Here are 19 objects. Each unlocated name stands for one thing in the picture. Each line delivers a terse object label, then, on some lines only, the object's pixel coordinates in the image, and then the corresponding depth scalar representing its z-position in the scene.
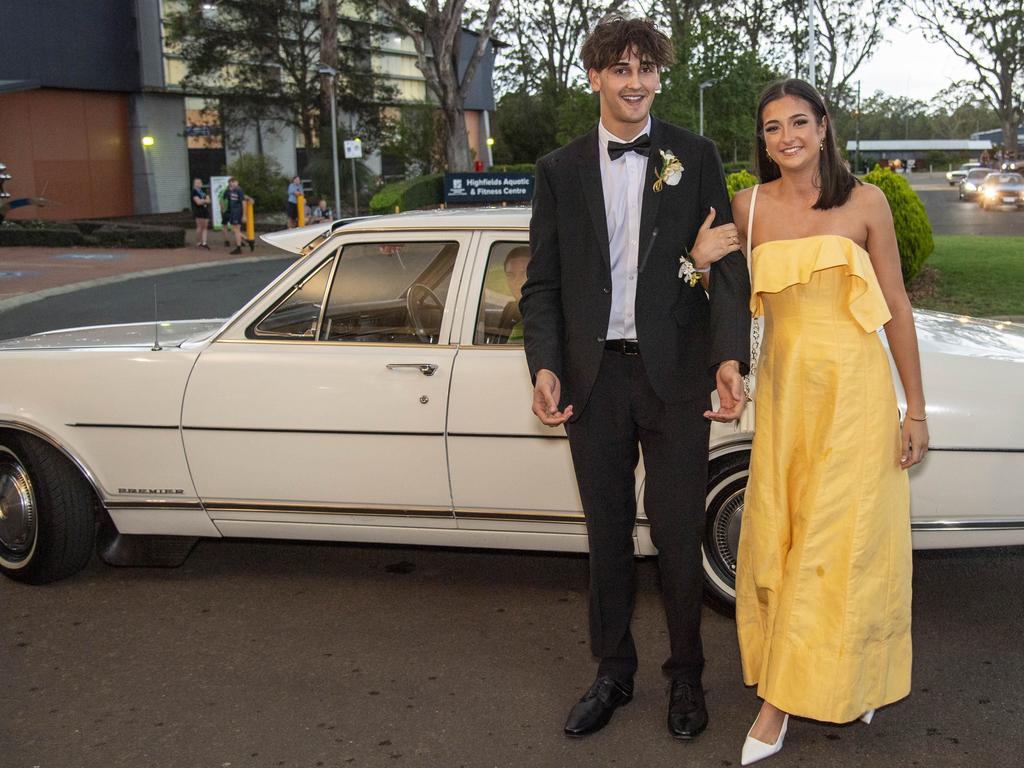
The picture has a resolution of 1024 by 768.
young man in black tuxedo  3.35
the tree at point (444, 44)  32.34
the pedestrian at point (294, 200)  33.56
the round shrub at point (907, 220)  13.99
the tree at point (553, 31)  60.38
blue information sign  29.30
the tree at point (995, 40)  61.66
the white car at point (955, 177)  75.38
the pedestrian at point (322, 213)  34.03
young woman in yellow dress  3.31
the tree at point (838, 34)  61.66
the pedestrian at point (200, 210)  30.05
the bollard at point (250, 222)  31.47
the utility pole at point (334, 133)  33.41
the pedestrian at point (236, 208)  28.59
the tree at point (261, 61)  42.03
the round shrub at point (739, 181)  14.17
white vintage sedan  4.19
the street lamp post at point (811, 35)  41.88
